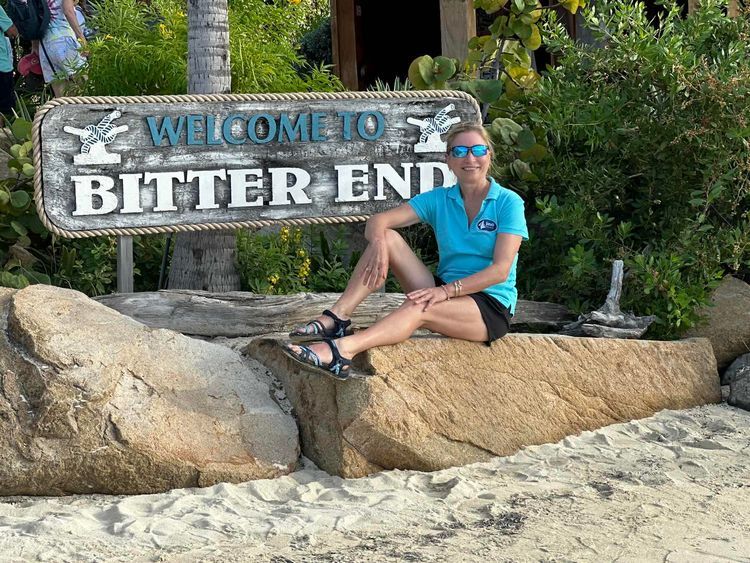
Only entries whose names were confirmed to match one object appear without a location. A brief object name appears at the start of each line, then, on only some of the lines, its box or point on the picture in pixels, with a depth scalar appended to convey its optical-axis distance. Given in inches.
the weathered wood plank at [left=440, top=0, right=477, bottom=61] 357.4
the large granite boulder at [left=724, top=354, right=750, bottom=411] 227.5
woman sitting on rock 189.9
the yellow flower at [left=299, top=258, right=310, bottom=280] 261.4
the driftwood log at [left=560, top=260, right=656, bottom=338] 227.5
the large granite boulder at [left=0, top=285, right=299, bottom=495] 180.1
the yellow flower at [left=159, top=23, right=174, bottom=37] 284.4
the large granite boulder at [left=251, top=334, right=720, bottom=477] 188.1
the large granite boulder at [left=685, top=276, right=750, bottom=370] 243.3
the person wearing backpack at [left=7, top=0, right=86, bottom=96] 330.6
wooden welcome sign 223.5
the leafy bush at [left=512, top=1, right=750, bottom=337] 237.5
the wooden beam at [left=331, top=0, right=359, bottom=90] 435.2
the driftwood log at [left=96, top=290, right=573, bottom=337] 228.8
